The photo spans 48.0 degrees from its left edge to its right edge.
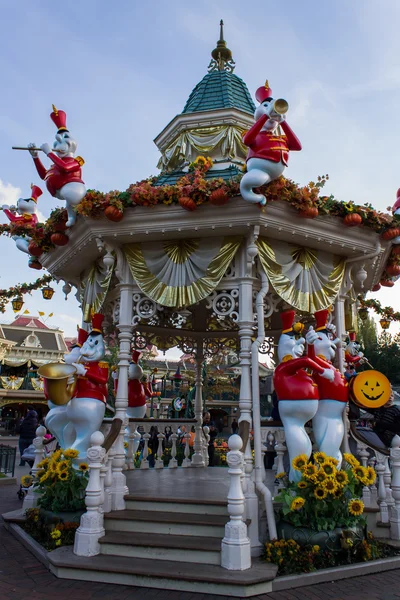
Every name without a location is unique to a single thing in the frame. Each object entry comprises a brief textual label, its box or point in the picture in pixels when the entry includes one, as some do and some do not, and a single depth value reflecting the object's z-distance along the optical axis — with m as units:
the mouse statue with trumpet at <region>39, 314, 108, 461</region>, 6.27
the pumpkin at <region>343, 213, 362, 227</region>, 6.38
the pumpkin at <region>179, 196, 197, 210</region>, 5.95
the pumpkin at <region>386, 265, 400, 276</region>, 8.36
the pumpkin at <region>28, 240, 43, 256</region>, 7.84
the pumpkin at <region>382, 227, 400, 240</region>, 6.80
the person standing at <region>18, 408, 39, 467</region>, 13.48
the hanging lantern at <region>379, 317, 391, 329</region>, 10.85
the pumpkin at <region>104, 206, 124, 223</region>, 6.18
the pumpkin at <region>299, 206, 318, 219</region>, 6.09
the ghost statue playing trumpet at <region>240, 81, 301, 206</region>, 5.75
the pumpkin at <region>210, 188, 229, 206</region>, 5.86
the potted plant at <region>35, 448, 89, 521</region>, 5.96
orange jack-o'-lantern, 6.50
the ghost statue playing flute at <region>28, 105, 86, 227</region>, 6.69
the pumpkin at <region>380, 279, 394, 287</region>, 9.01
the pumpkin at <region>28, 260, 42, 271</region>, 8.80
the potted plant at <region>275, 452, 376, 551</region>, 5.18
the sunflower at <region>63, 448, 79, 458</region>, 6.20
